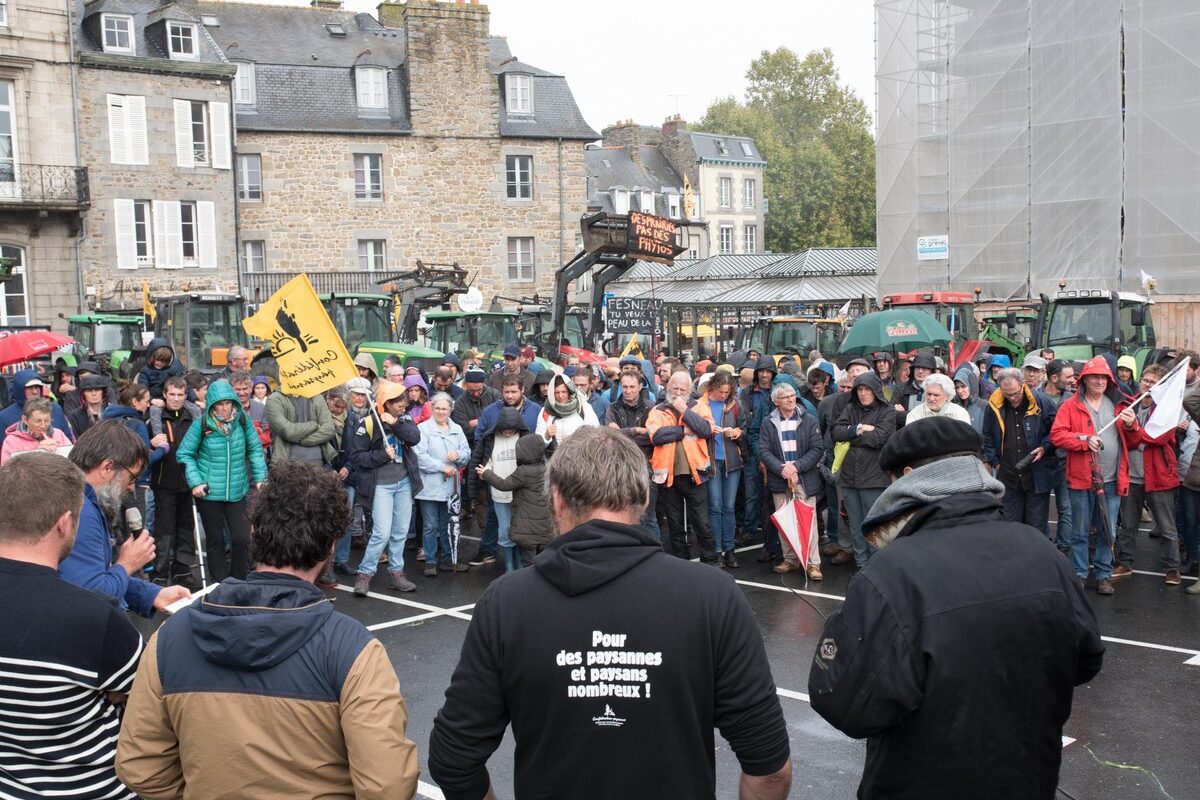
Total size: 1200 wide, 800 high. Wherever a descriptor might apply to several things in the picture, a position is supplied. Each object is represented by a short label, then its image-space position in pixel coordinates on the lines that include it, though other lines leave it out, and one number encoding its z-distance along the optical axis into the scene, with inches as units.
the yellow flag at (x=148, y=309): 862.8
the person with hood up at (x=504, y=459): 390.0
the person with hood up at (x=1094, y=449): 370.0
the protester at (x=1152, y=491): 380.8
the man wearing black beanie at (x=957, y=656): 119.9
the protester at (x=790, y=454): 412.2
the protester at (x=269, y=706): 112.3
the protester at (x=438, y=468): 411.2
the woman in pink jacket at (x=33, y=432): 342.6
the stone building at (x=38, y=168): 1200.8
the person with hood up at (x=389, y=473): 393.4
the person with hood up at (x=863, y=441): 386.3
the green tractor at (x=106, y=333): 896.9
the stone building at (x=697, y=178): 2310.5
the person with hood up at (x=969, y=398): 403.9
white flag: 374.3
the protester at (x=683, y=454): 406.9
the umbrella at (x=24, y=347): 546.0
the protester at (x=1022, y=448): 380.5
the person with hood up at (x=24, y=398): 391.5
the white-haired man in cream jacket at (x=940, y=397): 362.0
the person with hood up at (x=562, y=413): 394.0
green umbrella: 542.6
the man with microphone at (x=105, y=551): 161.9
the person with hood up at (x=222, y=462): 362.3
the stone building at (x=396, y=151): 1492.4
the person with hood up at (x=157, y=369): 481.7
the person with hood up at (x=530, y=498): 375.6
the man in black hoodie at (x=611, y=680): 115.7
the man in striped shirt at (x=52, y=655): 124.3
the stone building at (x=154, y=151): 1272.1
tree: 2950.3
